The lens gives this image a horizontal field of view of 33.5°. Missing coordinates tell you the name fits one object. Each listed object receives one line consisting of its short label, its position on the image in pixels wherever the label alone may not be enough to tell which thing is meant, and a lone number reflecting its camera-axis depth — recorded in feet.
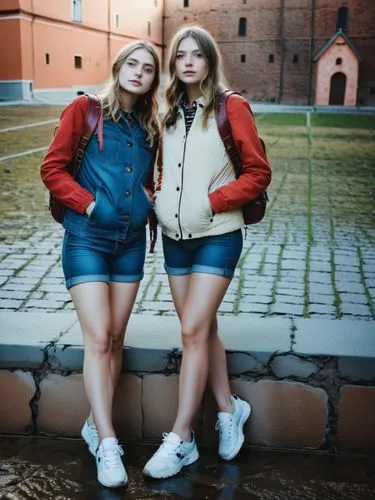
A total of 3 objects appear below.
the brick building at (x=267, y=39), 125.59
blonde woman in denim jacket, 9.21
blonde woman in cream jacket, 9.18
